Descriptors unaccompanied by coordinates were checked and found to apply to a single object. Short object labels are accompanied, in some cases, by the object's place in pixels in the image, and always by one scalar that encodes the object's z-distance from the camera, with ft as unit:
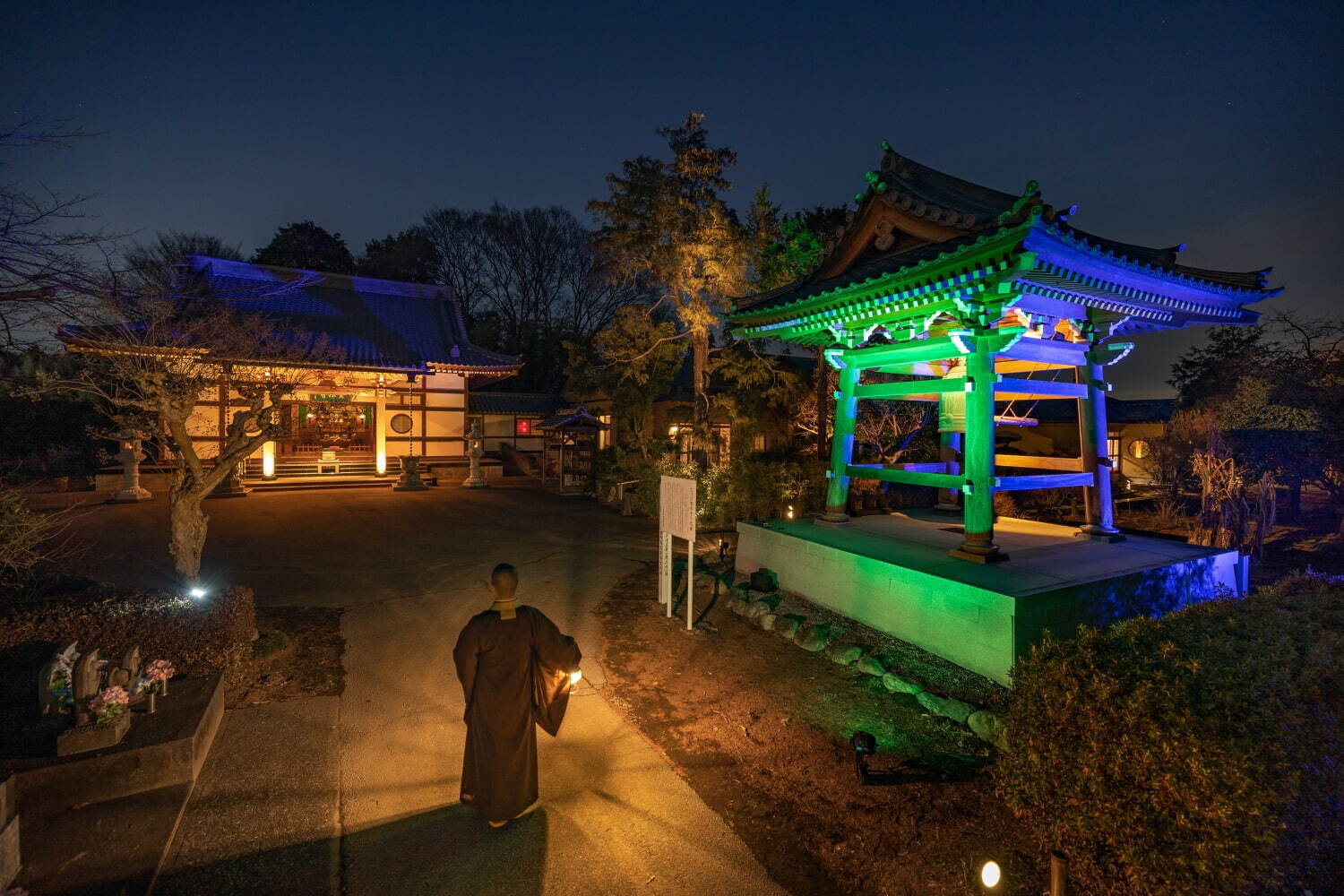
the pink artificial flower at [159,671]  14.17
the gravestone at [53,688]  12.87
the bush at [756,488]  38.60
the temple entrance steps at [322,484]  63.00
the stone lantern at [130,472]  52.85
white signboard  22.29
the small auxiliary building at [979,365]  18.22
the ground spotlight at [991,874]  8.98
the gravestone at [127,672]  13.26
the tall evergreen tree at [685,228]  45.29
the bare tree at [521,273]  134.21
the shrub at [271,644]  19.36
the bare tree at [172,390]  20.03
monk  11.70
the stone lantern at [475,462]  70.90
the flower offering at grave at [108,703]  12.48
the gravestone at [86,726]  12.07
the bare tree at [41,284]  12.94
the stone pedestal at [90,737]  12.01
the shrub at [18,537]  16.81
